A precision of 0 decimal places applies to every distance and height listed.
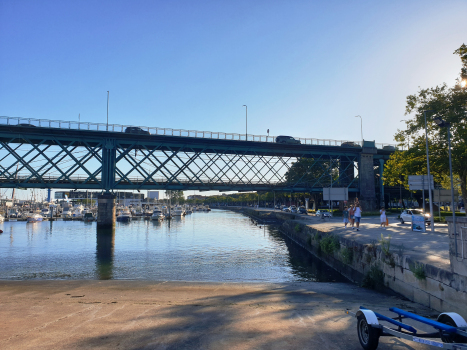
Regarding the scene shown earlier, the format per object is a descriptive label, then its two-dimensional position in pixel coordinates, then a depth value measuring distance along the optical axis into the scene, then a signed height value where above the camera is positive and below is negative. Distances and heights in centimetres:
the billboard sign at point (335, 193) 4544 -48
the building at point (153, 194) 17415 -162
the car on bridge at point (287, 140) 6038 +1003
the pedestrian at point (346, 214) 3334 -279
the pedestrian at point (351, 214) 3167 -257
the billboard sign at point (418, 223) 2483 -279
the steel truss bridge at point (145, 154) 4900 +695
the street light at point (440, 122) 1672 +368
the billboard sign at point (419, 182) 2717 +64
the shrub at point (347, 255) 1900 -411
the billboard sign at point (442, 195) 2590 -52
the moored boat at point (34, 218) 7938 -686
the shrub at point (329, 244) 2214 -412
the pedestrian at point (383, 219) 3002 -292
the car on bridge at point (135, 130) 5268 +1063
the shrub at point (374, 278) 1391 -416
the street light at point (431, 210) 2447 -174
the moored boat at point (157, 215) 8556 -682
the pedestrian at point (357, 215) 2714 -228
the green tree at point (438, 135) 3177 +612
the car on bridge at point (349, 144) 6406 +976
